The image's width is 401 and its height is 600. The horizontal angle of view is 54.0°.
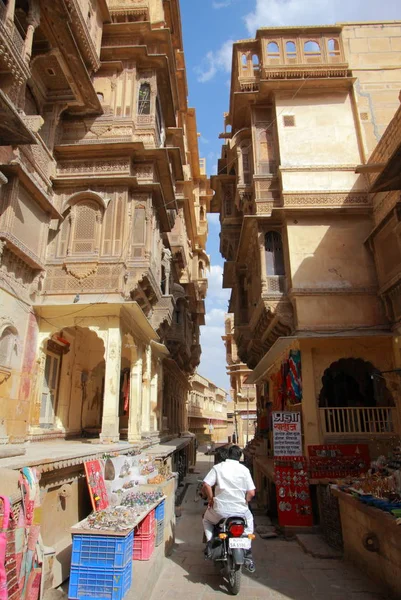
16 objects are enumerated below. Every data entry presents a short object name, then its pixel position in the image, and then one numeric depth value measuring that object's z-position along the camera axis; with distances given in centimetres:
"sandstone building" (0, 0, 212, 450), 1003
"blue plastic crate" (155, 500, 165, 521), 615
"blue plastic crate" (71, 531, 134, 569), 423
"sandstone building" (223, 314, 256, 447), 3962
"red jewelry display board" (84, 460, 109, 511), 623
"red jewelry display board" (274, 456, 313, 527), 937
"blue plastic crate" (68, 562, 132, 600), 411
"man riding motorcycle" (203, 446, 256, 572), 521
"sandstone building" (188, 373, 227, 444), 4710
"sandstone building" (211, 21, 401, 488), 1152
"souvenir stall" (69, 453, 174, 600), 419
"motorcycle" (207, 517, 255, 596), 497
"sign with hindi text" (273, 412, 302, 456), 1039
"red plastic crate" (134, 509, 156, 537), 527
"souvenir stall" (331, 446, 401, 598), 496
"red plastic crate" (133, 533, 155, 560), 526
